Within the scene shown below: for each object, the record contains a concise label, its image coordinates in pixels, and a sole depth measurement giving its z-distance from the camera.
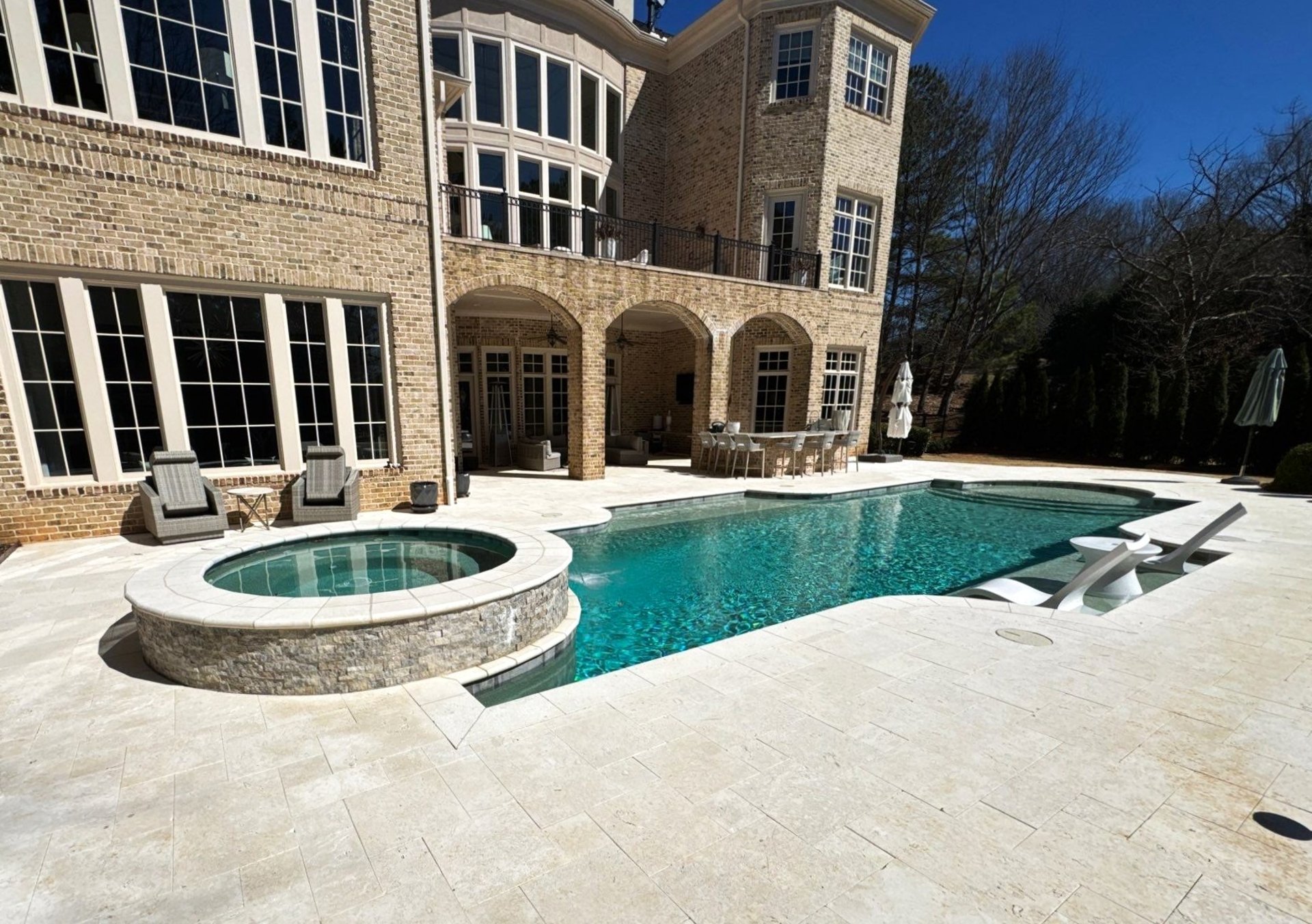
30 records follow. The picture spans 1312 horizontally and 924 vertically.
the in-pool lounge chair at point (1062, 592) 5.36
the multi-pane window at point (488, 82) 12.24
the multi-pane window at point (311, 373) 7.62
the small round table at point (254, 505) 7.05
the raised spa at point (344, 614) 3.56
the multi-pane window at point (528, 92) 12.59
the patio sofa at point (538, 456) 12.38
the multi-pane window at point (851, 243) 13.84
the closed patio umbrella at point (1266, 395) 11.59
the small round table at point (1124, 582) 5.82
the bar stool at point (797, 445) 12.34
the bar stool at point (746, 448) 12.16
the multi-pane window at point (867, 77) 13.05
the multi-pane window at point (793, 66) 12.80
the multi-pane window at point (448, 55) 12.00
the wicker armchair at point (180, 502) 6.50
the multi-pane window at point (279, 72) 6.88
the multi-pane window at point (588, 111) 13.72
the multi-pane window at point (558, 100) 13.06
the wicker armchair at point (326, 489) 7.46
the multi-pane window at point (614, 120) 14.61
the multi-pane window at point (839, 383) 14.70
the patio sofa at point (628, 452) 13.62
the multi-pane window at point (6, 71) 5.76
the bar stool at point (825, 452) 12.91
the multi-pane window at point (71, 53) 5.93
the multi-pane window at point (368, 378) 8.02
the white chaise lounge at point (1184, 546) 6.46
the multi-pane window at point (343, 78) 7.25
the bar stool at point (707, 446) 12.56
